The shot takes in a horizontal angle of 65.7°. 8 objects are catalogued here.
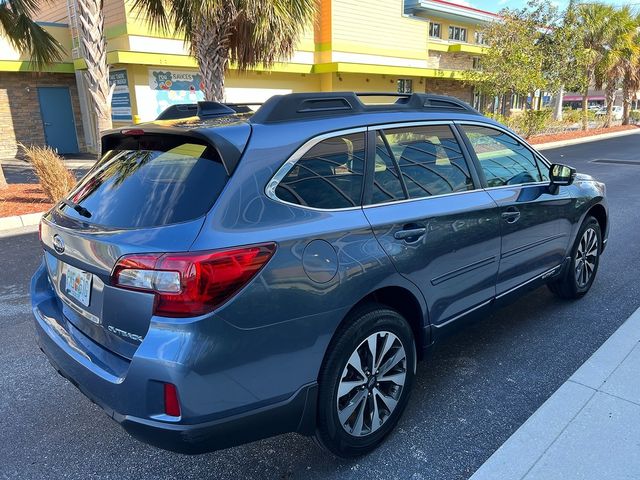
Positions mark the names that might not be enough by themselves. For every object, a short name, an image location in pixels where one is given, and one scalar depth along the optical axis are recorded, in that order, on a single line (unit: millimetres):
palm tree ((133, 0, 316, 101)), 8969
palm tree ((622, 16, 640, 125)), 29078
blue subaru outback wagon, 1973
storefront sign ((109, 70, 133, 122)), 16027
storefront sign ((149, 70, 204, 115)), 16125
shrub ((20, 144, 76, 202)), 8779
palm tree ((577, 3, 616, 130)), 25797
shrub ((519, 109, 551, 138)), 21891
